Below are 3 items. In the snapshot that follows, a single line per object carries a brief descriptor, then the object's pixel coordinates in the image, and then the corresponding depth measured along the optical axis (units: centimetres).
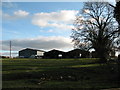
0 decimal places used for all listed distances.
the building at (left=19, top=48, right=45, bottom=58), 6770
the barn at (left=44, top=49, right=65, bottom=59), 5360
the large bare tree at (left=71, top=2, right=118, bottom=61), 2386
